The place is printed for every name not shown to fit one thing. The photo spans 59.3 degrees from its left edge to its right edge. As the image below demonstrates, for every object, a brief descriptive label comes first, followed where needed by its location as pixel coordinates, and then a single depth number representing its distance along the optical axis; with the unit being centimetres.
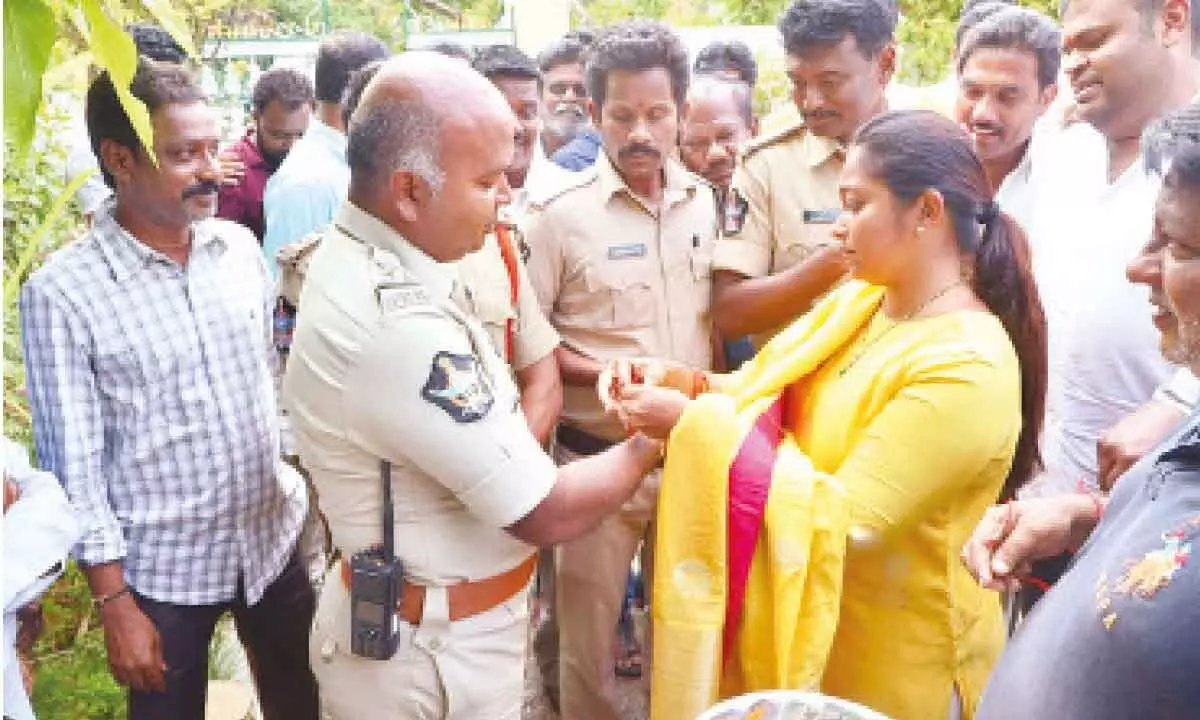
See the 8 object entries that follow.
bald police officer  190
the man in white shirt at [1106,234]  254
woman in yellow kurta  195
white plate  157
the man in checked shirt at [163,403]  231
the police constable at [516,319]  276
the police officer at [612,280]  320
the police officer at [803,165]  313
